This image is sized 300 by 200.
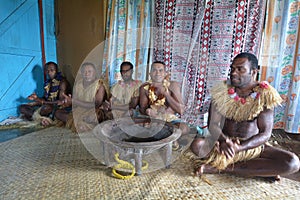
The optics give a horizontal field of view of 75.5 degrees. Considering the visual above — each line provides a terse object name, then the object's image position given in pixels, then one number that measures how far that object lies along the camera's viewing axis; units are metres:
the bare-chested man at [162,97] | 1.91
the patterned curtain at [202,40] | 1.93
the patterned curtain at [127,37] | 1.84
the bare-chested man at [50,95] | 2.62
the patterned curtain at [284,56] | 1.87
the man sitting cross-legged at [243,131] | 1.31
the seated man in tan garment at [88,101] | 2.23
